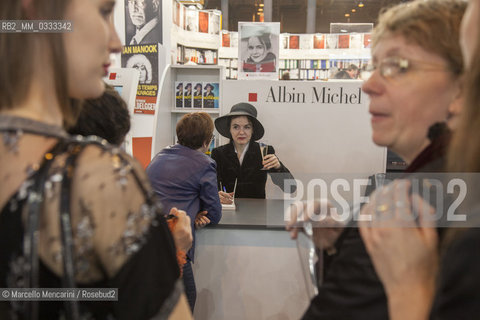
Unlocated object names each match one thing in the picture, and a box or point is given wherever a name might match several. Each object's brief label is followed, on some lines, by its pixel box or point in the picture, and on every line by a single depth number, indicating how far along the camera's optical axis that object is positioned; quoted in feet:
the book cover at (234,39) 29.45
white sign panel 12.41
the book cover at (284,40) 29.43
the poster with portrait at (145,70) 12.06
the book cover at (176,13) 16.49
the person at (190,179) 7.30
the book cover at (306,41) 28.94
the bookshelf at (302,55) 28.19
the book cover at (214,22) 20.85
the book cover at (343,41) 25.85
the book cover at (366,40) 23.77
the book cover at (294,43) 29.43
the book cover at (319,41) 28.76
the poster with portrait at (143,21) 14.25
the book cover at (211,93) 13.05
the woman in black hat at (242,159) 10.84
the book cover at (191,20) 19.34
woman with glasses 2.28
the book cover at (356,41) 24.67
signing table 7.70
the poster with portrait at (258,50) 12.86
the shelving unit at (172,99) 11.71
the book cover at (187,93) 13.03
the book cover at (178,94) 13.05
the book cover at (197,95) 13.04
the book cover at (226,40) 29.43
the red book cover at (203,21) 20.02
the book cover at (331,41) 26.86
